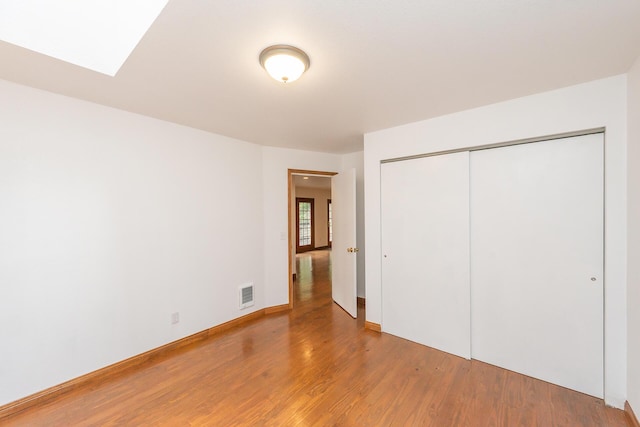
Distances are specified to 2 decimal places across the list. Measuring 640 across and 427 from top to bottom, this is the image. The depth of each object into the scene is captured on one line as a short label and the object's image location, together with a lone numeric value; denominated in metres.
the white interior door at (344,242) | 3.37
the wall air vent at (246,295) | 3.33
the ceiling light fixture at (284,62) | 1.45
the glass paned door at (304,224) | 8.76
